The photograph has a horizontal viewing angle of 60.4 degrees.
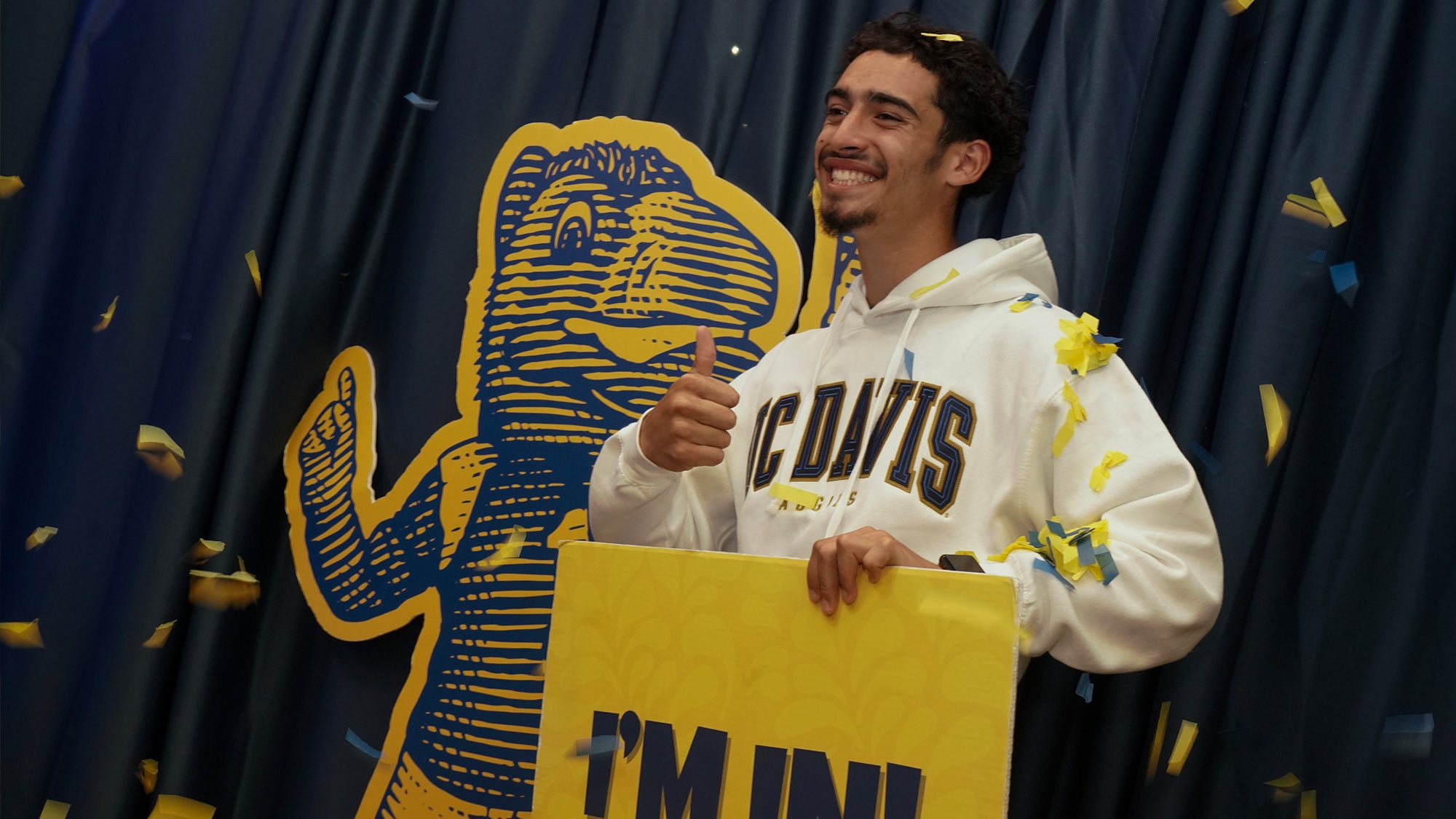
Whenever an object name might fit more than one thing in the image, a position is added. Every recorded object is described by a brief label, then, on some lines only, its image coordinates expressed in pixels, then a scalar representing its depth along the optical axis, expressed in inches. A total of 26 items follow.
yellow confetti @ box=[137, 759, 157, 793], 75.3
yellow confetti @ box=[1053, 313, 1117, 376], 51.9
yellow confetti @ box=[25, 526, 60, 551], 79.4
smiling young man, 46.4
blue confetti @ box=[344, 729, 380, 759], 76.1
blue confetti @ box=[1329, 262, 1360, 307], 59.4
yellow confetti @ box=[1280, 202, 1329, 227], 60.0
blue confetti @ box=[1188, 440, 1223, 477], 59.5
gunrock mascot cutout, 73.0
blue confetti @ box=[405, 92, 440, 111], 82.8
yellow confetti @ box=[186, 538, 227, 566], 77.4
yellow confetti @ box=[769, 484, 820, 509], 53.4
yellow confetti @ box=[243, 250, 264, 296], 79.9
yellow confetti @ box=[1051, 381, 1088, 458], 50.7
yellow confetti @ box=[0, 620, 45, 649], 78.0
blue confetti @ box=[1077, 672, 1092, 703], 59.5
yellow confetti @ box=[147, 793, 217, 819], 74.0
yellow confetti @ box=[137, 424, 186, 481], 78.0
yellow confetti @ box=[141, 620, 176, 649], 75.7
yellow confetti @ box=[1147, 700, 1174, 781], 58.7
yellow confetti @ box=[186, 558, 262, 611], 76.6
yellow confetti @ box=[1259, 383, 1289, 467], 59.0
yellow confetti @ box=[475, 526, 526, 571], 74.2
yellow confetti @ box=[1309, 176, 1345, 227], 59.6
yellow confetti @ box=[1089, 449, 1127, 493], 48.6
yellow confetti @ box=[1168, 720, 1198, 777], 57.4
